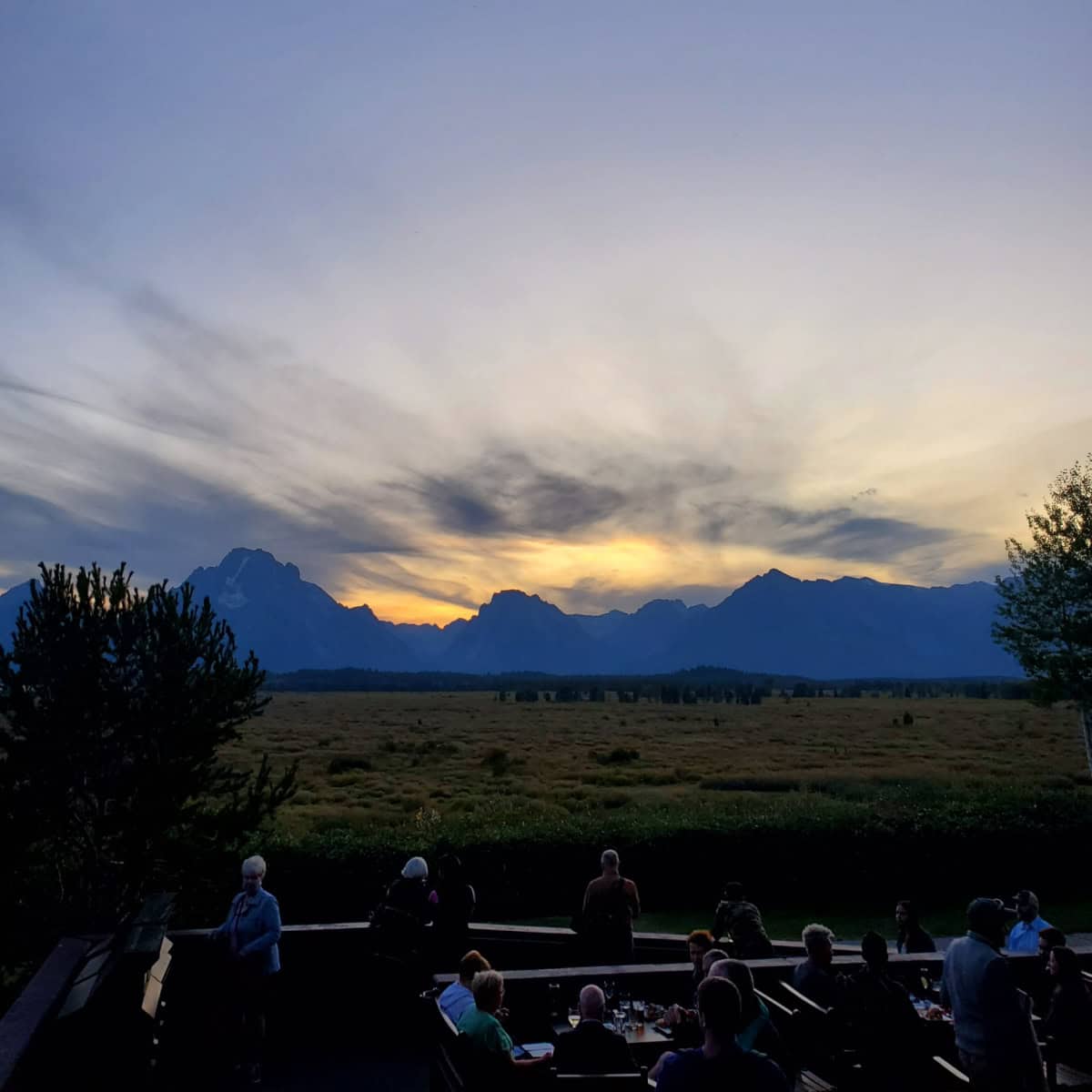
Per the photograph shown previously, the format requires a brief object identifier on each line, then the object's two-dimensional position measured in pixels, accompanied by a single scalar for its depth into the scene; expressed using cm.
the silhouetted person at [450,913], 922
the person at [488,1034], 566
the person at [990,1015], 534
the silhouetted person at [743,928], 852
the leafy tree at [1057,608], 2705
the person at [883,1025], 592
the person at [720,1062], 384
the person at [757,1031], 543
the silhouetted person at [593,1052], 566
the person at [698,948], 750
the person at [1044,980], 772
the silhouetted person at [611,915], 905
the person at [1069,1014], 663
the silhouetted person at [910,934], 934
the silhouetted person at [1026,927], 906
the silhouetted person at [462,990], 642
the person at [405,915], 930
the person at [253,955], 784
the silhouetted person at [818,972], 693
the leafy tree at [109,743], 1017
